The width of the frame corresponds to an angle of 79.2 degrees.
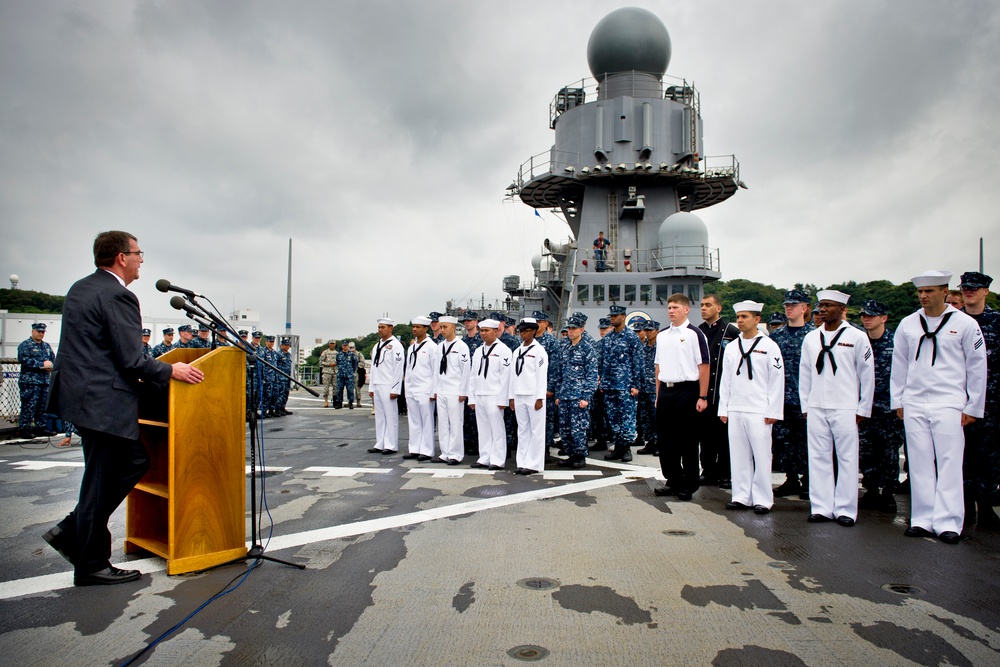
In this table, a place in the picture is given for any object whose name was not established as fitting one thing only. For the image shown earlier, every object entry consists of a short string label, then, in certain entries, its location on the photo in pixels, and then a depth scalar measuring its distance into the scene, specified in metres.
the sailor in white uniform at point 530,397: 7.70
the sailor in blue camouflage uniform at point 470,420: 9.48
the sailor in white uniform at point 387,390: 9.16
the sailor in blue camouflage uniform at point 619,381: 8.65
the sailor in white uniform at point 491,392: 8.05
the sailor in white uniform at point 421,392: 8.88
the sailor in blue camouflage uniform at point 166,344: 12.77
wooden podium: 3.64
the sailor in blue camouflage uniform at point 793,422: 6.54
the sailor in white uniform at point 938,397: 4.66
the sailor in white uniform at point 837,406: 5.25
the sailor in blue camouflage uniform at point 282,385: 15.42
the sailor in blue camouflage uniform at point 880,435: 5.83
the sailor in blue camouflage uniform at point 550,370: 8.99
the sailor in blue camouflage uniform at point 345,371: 17.53
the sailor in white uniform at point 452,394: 8.54
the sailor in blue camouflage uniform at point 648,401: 9.89
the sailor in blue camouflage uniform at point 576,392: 8.01
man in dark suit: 3.50
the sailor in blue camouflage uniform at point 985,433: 4.98
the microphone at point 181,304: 3.44
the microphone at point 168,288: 3.45
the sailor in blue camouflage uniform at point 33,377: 10.46
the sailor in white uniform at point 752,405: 5.59
